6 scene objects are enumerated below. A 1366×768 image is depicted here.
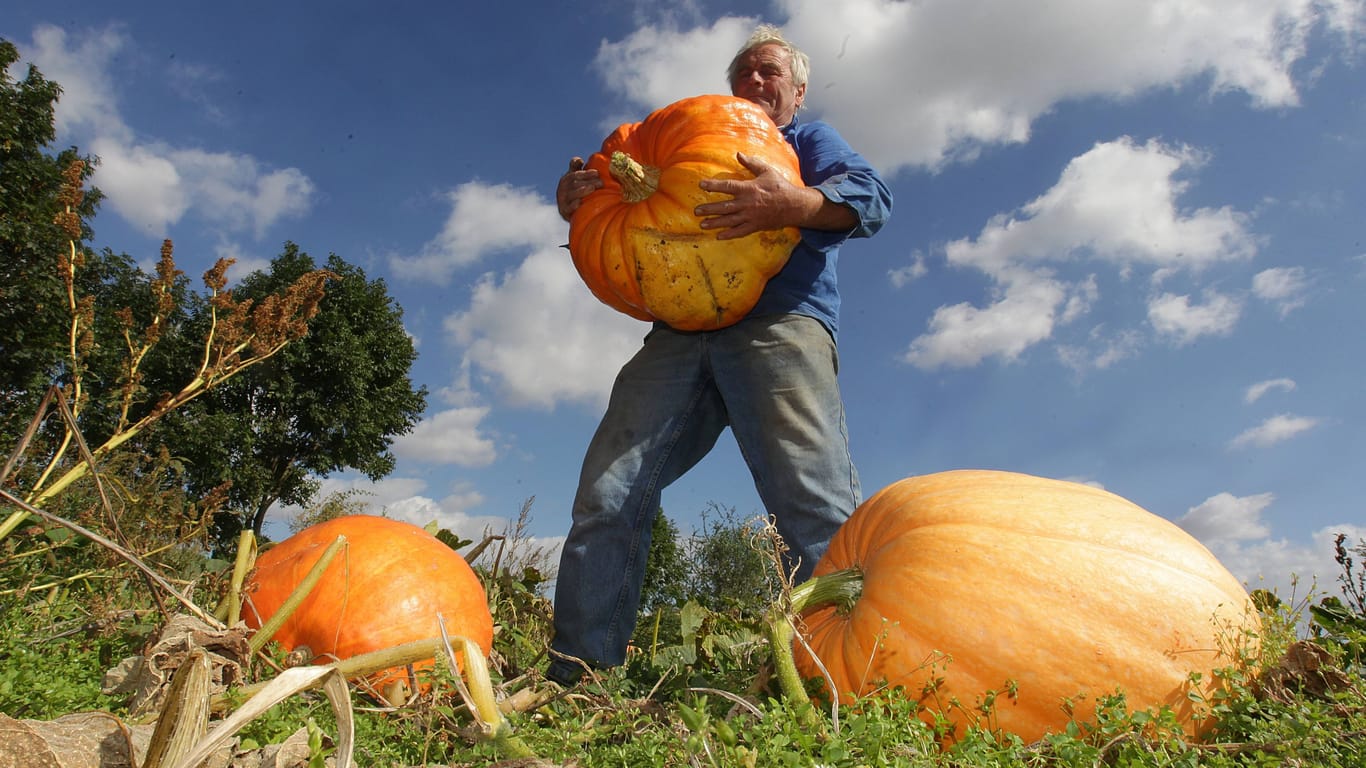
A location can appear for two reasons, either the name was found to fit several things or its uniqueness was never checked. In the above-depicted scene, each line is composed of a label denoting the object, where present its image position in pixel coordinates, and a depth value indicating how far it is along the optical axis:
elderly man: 3.21
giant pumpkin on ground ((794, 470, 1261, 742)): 1.87
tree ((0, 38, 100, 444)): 15.02
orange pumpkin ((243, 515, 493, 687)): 2.65
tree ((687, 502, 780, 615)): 14.23
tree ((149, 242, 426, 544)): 22.05
